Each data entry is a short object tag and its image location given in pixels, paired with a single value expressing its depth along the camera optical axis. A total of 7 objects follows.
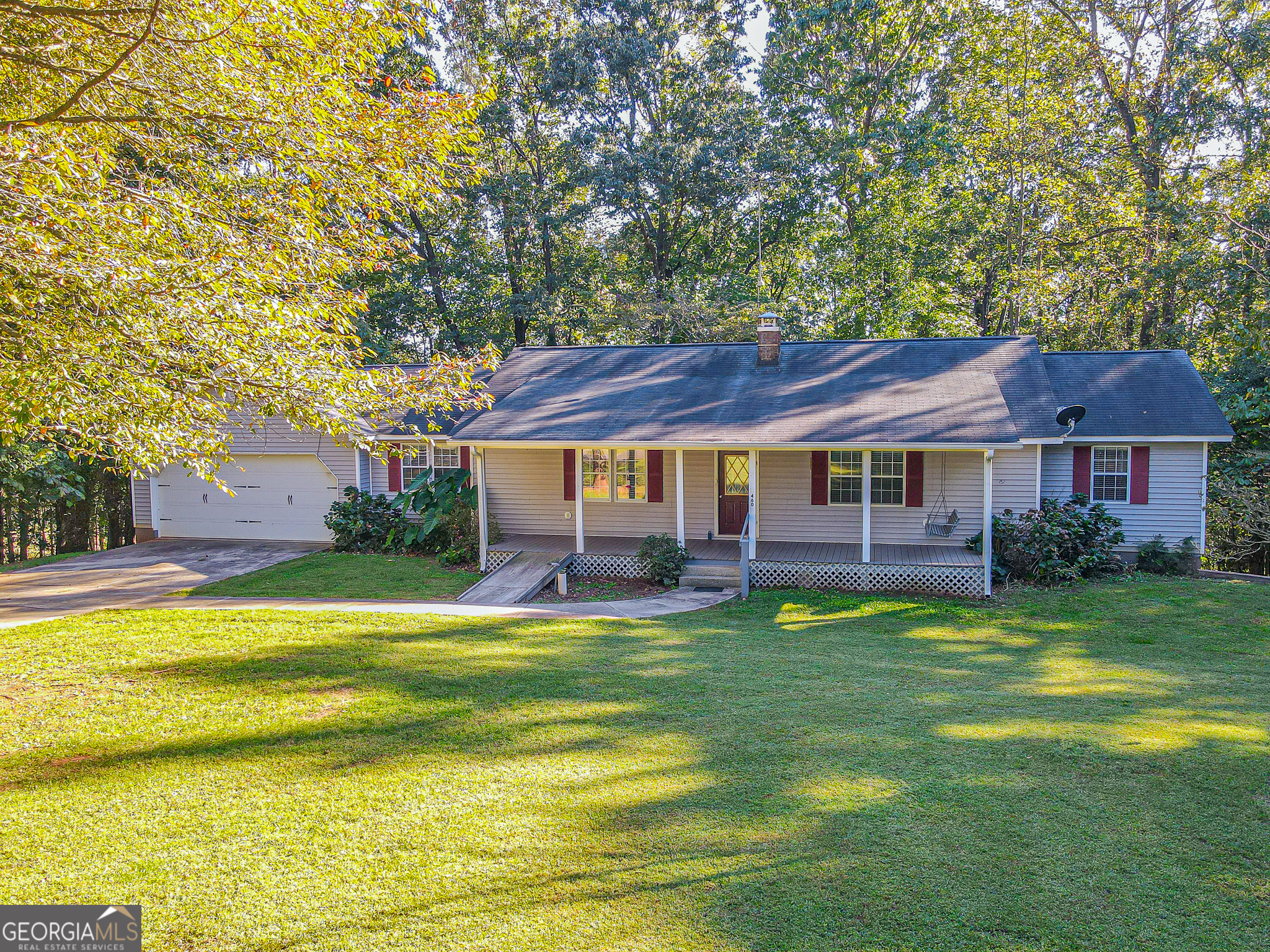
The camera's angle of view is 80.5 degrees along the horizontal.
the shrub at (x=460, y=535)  15.23
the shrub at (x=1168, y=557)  14.46
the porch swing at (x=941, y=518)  13.95
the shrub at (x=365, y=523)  16.94
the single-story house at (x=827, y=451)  13.13
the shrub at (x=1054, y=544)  13.23
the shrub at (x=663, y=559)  13.27
